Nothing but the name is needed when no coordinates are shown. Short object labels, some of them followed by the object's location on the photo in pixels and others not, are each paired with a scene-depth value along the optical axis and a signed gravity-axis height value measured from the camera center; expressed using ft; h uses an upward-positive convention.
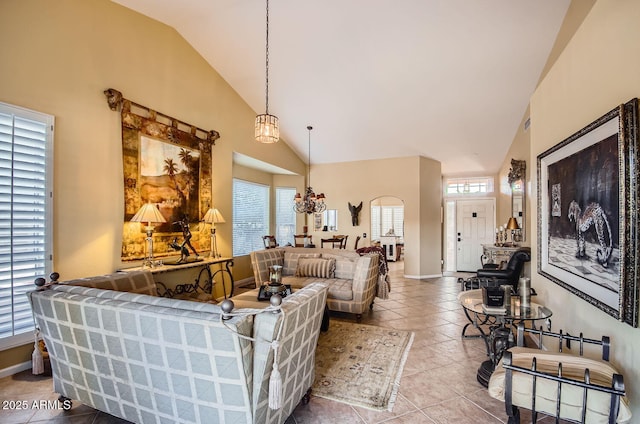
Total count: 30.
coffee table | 10.62 -3.41
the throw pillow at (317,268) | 15.60 -2.92
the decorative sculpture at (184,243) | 14.14 -1.49
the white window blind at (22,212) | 8.93 +0.01
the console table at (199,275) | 12.77 -3.55
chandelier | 21.63 +0.87
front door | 26.58 -1.43
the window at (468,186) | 27.02 +2.70
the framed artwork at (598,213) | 5.11 +0.04
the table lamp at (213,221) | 16.22 -0.43
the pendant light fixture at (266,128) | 13.24 +3.93
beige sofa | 13.73 -3.06
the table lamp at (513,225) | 18.16 -0.66
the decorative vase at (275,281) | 9.94 -2.36
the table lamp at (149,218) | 12.32 -0.21
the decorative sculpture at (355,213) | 26.68 +0.08
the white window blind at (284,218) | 28.09 -0.43
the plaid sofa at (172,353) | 5.07 -2.72
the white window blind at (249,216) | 23.39 -0.21
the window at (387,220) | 38.42 -0.80
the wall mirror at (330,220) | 27.86 -0.60
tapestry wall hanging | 12.78 +1.94
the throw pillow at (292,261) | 16.51 -2.70
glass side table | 8.00 -3.42
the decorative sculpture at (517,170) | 17.24 +2.73
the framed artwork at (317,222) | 28.14 -0.80
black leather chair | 14.96 -3.06
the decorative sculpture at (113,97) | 11.90 +4.78
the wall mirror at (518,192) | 17.33 +1.45
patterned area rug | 7.92 -4.98
